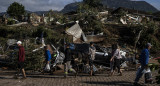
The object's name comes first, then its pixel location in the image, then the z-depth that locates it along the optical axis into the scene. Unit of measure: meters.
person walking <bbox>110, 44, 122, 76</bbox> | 9.97
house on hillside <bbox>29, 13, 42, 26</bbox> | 31.98
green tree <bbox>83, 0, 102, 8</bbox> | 54.54
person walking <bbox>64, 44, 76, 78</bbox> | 9.62
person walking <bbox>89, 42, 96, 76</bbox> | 10.34
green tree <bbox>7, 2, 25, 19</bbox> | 56.90
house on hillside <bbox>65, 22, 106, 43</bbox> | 18.88
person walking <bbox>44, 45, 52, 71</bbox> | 10.20
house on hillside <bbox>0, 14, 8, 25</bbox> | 29.67
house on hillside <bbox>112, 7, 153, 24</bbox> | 25.61
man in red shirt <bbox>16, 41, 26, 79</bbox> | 9.41
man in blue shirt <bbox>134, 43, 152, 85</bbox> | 7.75
